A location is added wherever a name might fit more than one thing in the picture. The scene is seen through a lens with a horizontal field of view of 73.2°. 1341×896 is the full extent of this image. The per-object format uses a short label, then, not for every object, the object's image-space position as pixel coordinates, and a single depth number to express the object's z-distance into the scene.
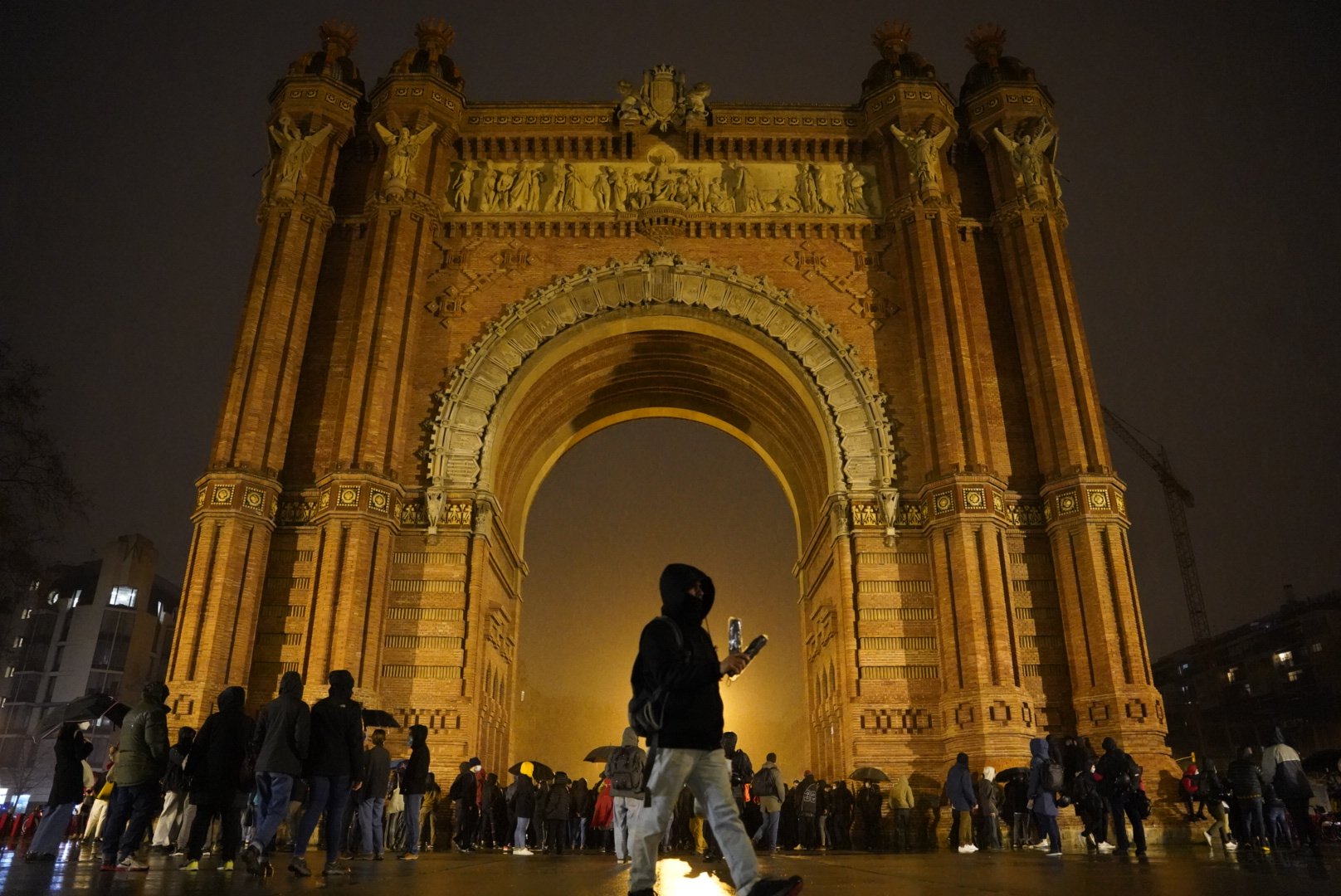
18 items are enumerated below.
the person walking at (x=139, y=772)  7.96
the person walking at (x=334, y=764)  7.52
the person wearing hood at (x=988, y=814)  13.91
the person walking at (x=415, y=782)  11.58
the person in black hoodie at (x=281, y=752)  7.20
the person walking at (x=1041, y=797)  11.86
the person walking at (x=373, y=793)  10.83
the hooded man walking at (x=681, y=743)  4.33
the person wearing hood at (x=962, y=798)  13.83
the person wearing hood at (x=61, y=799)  8.57
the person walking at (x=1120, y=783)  10.70
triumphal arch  16.58
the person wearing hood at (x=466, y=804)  14.46
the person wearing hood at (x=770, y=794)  13.15
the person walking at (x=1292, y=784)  10.78
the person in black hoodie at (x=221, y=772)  8.25
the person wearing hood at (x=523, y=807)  14.33
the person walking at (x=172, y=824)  11.23
